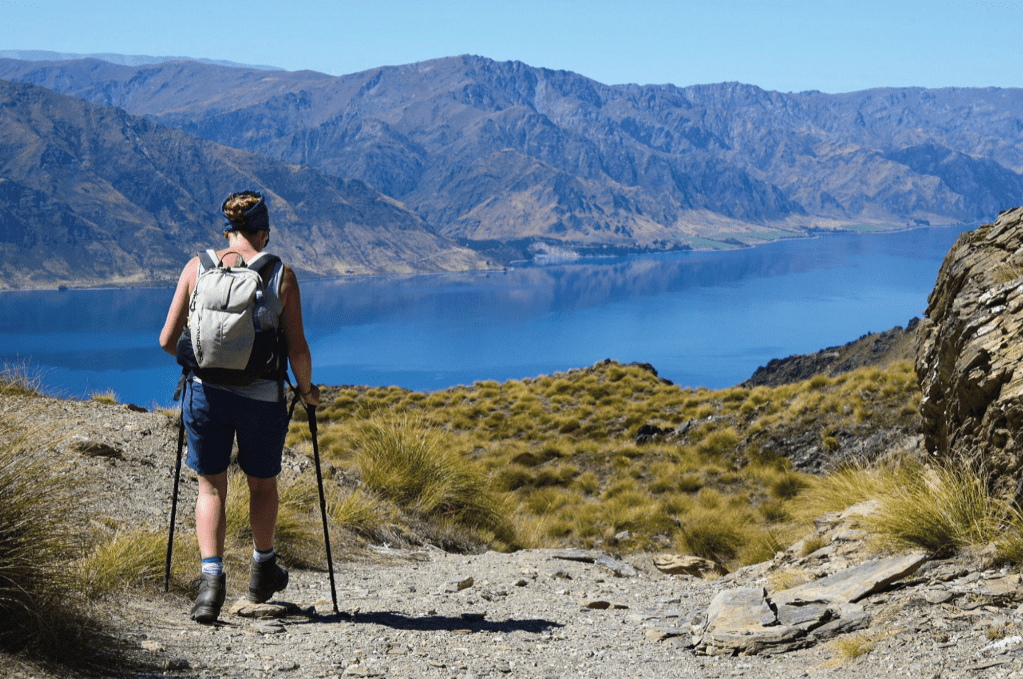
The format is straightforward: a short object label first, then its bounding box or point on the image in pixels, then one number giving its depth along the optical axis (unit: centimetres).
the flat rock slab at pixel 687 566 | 921
